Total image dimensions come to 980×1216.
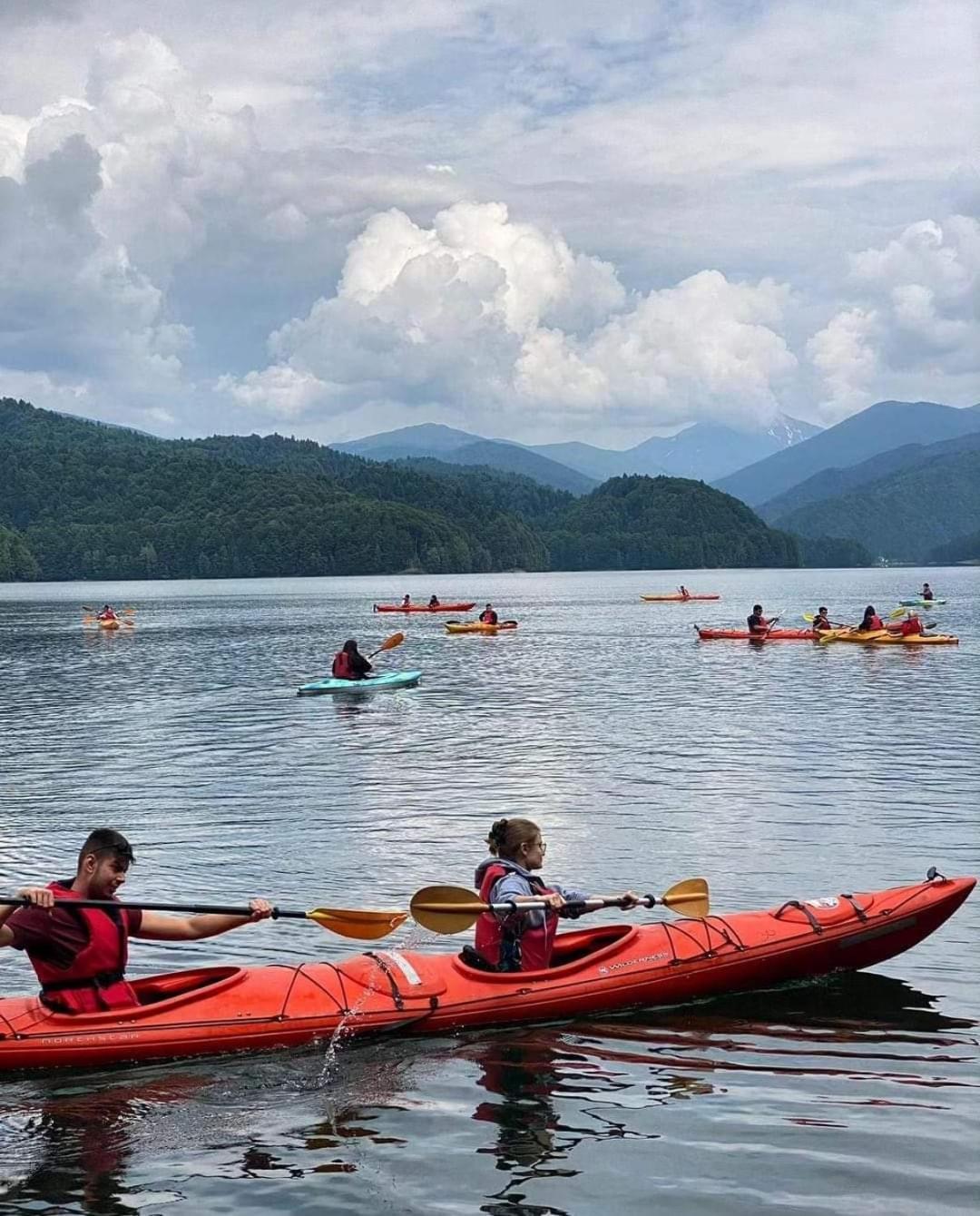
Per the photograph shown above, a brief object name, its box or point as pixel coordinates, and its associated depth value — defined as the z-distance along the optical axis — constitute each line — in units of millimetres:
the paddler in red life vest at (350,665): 40594
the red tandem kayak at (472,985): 11055
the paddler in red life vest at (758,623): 60000
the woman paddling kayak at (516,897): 12016
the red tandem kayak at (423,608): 90688
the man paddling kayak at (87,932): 10695
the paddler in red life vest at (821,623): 58219
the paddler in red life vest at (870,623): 56281
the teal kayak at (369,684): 40750
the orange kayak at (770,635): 59688
